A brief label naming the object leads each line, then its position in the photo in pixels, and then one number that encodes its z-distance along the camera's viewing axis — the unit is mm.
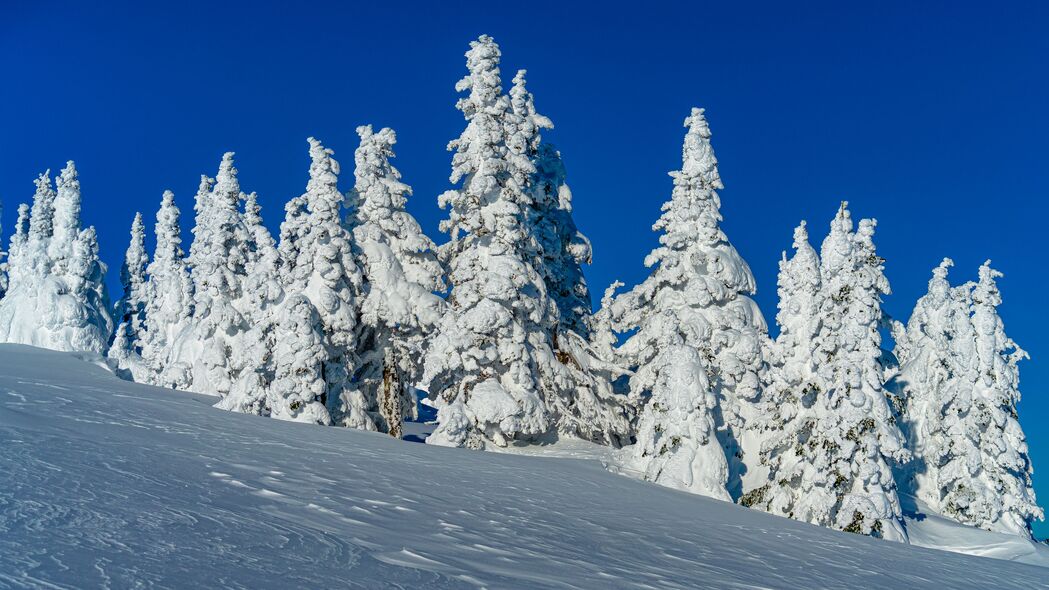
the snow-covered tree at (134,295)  67312
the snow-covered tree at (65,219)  52688
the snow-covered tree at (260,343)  27938
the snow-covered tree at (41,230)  52969
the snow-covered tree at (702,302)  31031
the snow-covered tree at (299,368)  26188
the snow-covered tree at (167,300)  44375
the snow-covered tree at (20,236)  63569
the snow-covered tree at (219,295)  36603
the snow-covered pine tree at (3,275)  68812
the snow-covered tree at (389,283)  31094
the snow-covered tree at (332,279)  28594
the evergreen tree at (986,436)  33062
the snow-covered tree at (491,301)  27547
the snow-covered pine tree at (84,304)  50938
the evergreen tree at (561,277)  30516
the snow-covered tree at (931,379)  36000
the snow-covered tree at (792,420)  26594
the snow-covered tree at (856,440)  24266
